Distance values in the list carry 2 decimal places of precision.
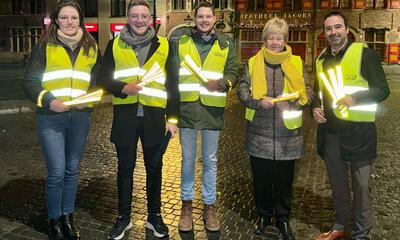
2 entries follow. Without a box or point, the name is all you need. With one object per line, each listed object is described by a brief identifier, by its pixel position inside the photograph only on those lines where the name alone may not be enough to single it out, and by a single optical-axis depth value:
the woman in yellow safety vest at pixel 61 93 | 3.76
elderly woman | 3.99
